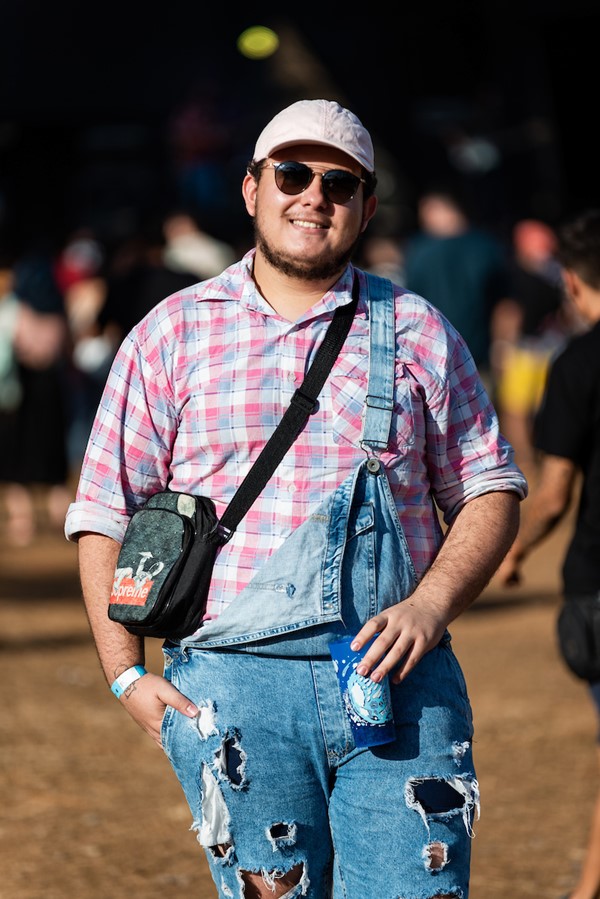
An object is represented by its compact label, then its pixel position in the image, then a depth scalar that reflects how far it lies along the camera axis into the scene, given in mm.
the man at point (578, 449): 8334
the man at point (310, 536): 5400
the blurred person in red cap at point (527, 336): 25810
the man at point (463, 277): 19560
